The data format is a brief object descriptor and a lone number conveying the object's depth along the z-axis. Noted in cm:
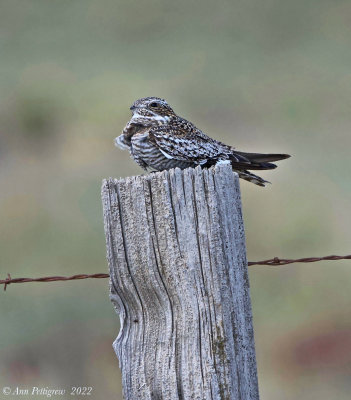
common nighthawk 1068
